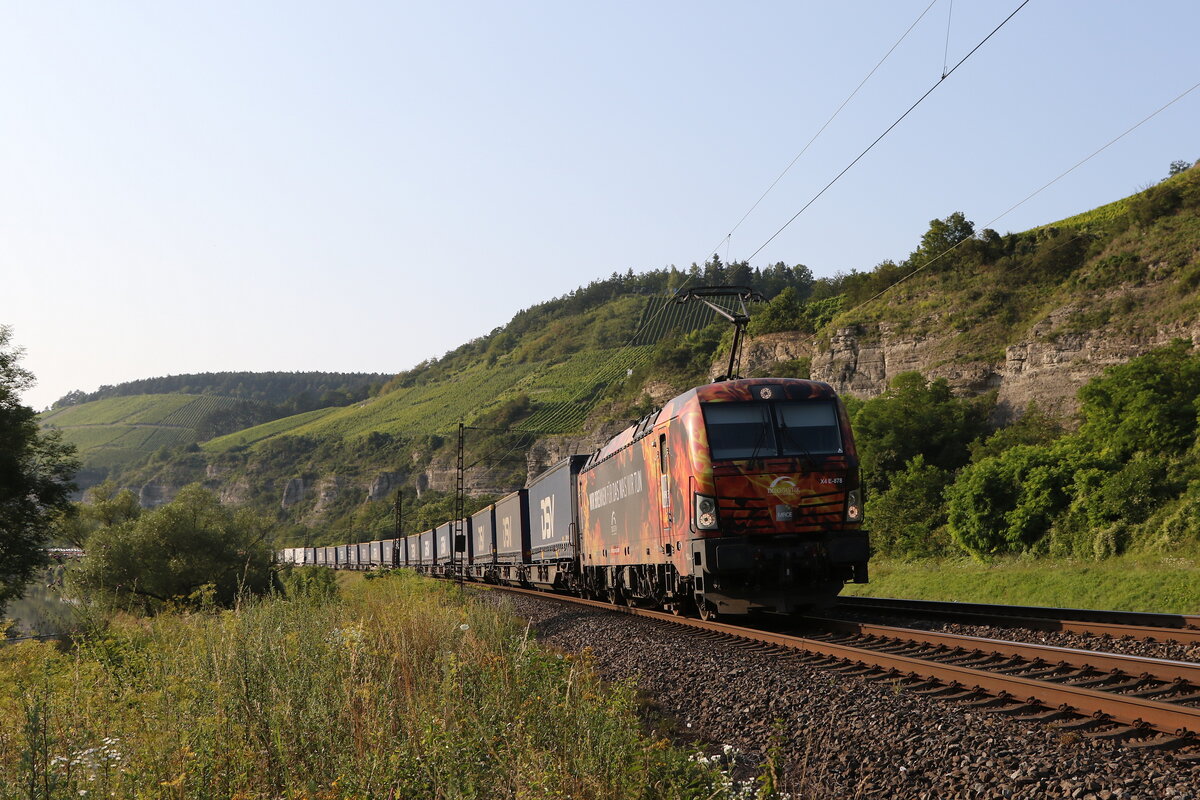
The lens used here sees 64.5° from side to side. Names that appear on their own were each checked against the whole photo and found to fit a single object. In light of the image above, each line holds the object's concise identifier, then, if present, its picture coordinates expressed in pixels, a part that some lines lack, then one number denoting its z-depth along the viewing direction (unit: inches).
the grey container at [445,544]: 1840.9
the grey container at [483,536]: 1454.7
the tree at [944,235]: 2411.4
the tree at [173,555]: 1378.0
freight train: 511.5
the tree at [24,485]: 1203.2
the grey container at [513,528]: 1200.2
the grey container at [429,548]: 2060.8
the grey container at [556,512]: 924.0
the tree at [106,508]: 2039.9
